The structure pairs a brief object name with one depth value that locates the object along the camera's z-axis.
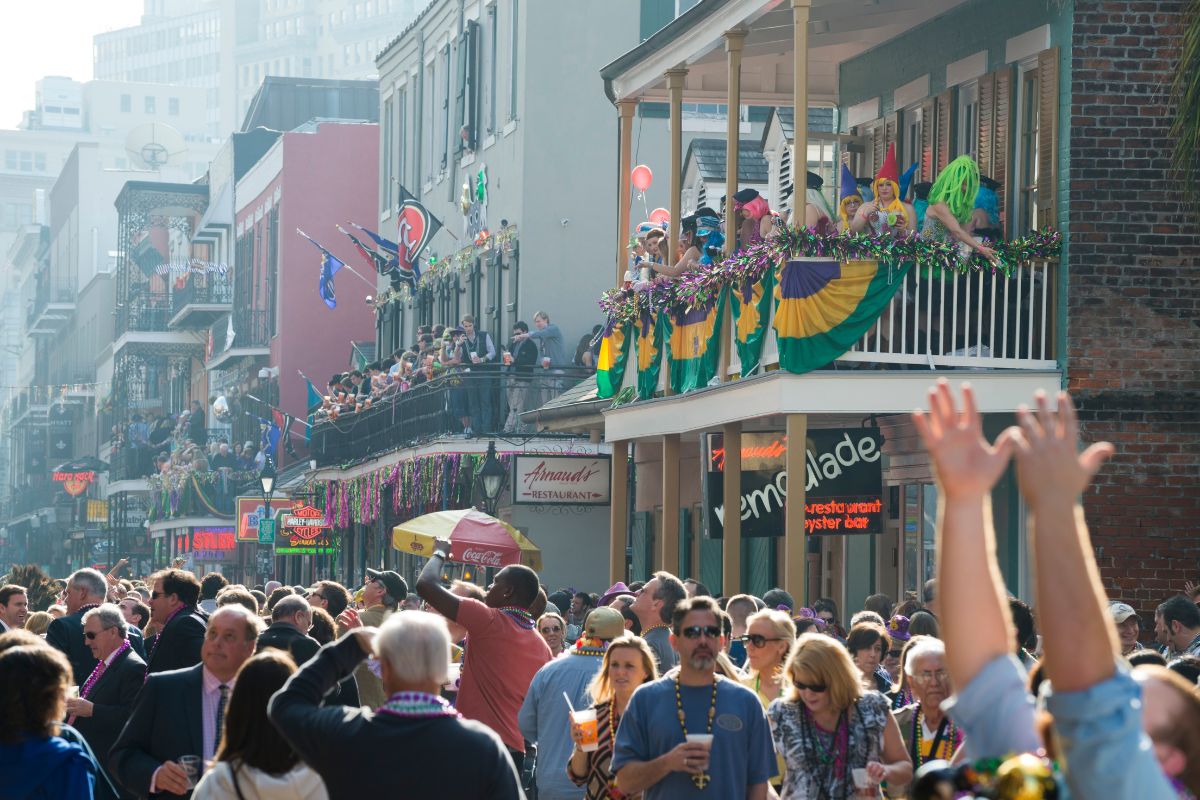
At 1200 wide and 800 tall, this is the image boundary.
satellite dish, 98.62
